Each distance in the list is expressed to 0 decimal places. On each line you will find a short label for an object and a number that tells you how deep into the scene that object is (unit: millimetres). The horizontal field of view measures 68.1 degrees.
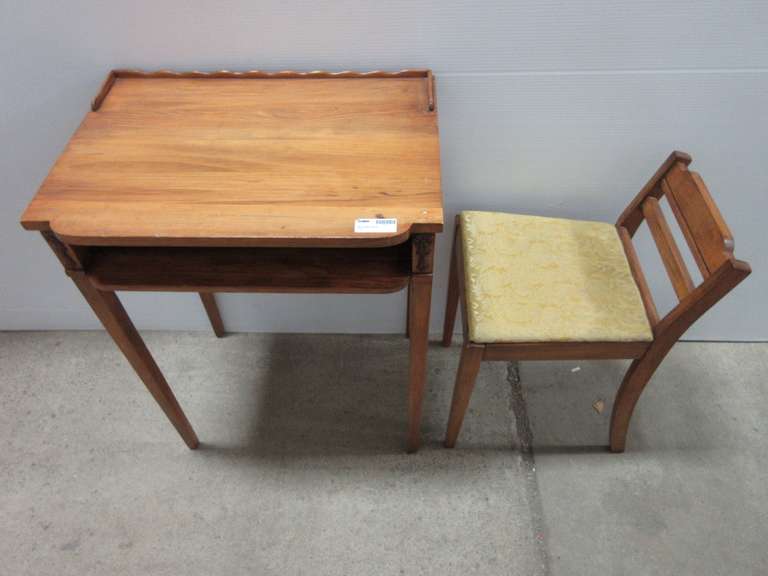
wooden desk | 888
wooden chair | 1104
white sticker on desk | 875
